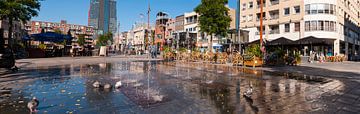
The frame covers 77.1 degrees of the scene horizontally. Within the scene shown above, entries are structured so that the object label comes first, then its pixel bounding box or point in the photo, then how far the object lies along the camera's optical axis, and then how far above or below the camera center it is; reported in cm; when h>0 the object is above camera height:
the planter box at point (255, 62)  1725 -25
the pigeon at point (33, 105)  424 -88
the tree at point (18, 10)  2136 +493
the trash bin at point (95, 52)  3959 +112
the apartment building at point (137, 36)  11158 +1195
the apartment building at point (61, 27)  12900 +1977
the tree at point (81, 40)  9108 +742
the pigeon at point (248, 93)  583 -89
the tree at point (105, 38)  8806 +799
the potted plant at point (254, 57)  1728 +13
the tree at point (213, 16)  2831 +543
